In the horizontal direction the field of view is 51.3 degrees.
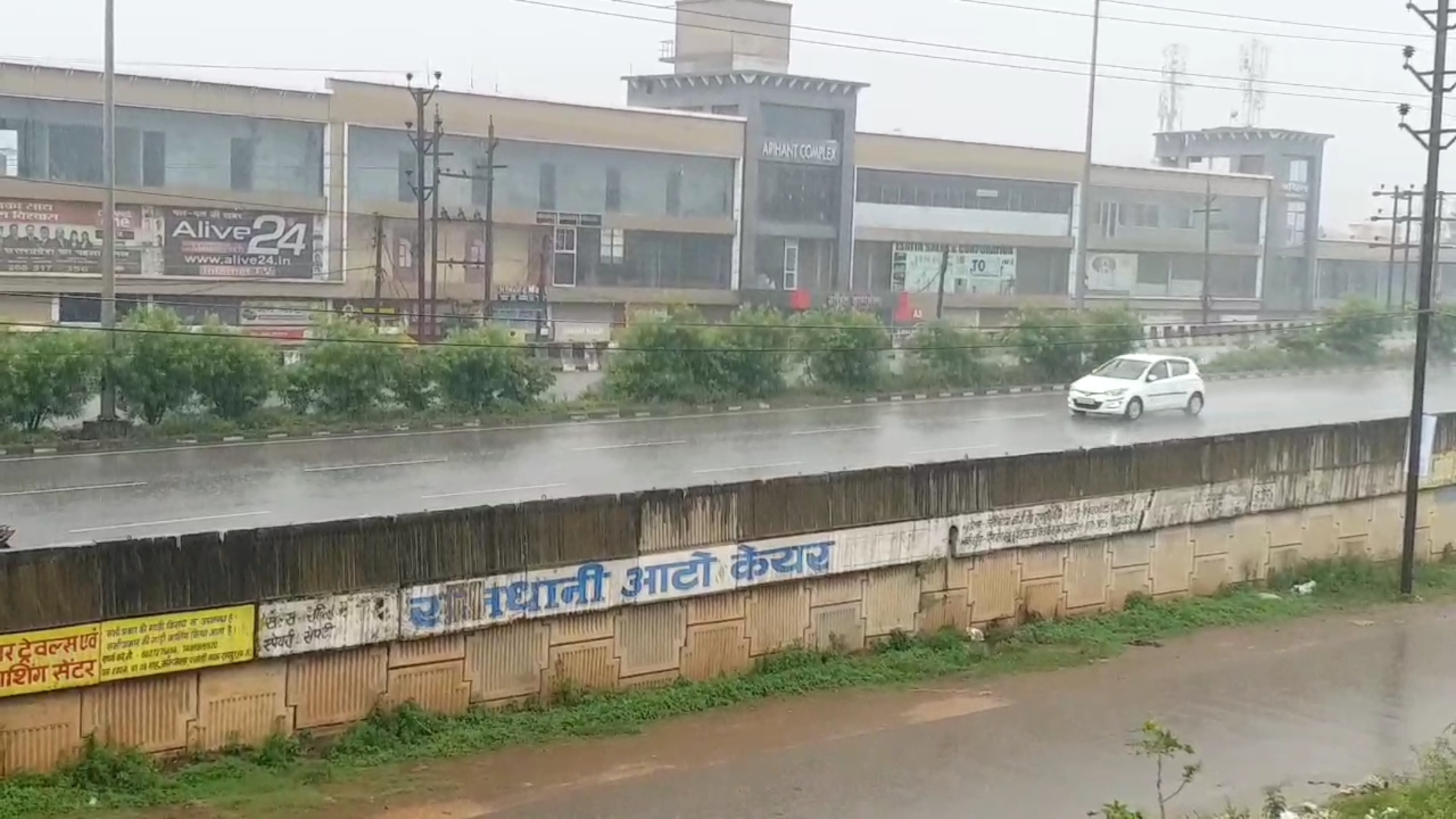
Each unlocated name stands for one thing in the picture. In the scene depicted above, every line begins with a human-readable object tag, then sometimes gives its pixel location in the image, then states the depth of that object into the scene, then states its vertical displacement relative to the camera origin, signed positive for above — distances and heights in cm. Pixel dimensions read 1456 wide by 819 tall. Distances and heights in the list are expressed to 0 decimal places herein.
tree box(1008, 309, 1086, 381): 3962 -135
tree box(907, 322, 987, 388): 3772 -171
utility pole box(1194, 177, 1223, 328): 6100 +234
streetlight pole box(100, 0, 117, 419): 2659 +30
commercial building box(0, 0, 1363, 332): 4331 +251
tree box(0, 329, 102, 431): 2552 -200
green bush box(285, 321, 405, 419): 2894 -197
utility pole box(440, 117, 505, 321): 4406 +194
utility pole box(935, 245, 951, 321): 5453 -10
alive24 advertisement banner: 4431 +61
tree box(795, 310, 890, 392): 3525 -144
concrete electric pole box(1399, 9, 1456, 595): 2134 +77
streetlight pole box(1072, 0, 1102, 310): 4297 +248
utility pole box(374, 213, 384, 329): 4281 +50
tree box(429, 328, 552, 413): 3041 -201
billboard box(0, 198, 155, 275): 4078 +56
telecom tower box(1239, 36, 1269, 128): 8416 +1146
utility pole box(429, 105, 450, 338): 4138 +133
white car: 3244 -198
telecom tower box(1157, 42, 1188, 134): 8925 +1115
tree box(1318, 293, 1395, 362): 4847 -93
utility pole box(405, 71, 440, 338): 3875 +231
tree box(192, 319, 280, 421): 2745 -197
